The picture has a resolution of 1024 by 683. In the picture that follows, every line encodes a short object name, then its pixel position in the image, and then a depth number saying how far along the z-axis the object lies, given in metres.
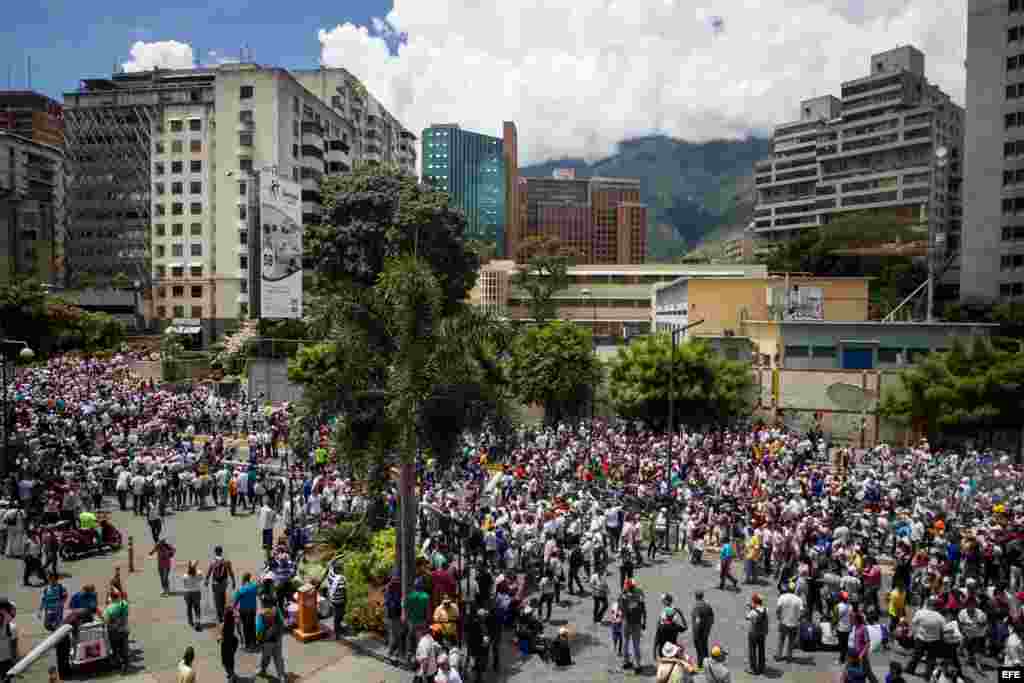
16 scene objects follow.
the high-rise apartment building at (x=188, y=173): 71.19
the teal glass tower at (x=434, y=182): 58.08
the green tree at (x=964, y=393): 30.97
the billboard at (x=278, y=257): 40.88
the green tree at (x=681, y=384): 34.81
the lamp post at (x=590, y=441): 26.72
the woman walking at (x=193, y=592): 14.21
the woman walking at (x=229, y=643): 12.14
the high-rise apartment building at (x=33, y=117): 122.44
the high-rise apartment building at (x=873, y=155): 103.81
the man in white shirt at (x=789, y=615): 13.55
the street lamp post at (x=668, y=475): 21.96
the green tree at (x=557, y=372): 38.19
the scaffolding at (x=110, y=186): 75.69
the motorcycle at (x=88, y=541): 18.03
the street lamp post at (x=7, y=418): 21.85
